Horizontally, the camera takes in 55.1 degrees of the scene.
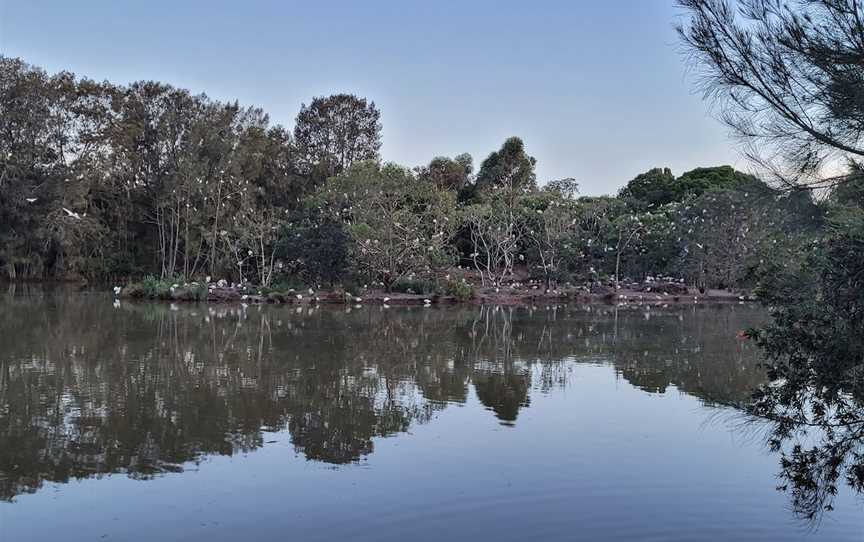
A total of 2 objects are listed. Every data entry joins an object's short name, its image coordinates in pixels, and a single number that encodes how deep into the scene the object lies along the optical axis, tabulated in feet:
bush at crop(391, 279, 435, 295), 74.23
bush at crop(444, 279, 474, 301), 74.08
